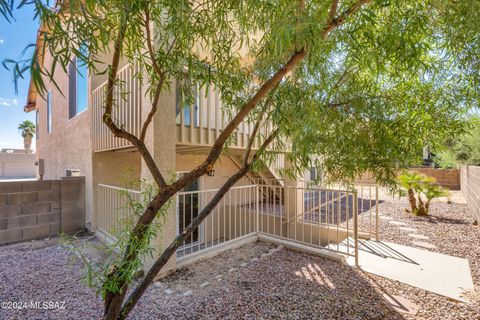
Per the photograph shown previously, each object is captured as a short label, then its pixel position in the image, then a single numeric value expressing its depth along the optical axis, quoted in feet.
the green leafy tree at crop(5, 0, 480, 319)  5.41
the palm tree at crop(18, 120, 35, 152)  71.41
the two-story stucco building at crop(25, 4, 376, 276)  12.21
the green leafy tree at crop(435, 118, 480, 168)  36.99
